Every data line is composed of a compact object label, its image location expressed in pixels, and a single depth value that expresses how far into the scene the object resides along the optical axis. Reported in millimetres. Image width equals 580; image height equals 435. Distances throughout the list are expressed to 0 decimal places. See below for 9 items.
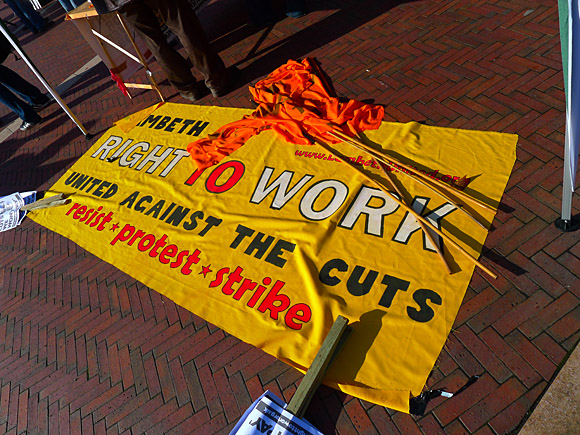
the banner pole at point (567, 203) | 2301
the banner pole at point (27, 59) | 4598
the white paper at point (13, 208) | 4908
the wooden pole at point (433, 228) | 2602
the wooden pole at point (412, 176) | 2905
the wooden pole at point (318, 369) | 2395
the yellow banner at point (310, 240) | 2586
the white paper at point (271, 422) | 2357
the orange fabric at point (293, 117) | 3998
